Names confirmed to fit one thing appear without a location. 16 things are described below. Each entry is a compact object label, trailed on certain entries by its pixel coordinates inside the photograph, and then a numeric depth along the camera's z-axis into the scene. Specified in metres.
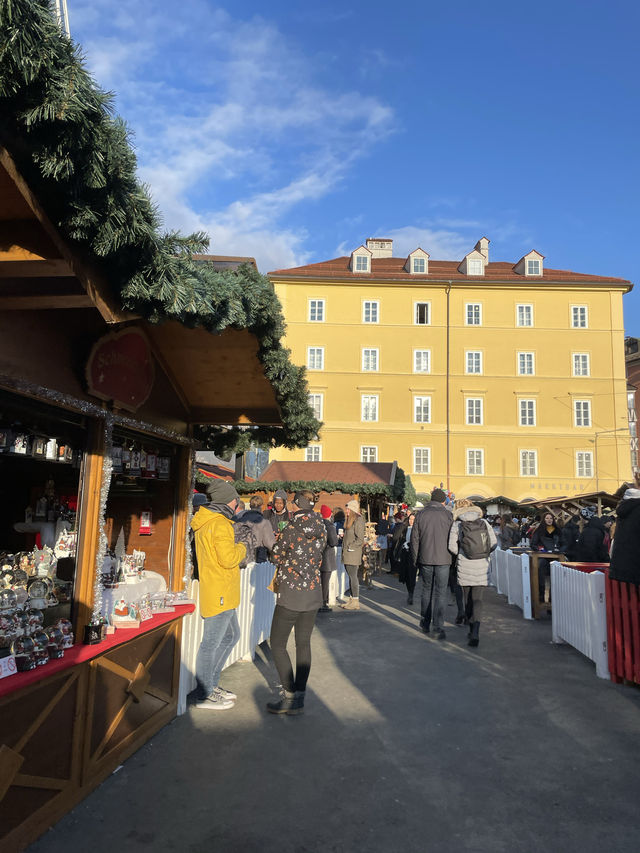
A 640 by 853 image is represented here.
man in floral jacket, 4.78
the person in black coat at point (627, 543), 5.31
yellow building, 35.78
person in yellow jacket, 4.66
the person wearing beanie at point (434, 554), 7.60
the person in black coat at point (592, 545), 9.15
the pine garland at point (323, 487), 23.59
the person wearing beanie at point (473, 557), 7.21
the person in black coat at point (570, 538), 9.44
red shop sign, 3.98
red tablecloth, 2.75
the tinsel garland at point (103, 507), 3.94
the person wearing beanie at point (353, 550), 10.11
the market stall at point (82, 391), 2.27
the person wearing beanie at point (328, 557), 9.23
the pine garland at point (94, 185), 1.99
